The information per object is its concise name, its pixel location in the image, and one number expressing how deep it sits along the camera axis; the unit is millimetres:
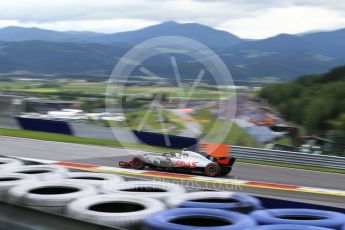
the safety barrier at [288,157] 31766
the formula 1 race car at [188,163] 24984
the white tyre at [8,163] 11531
